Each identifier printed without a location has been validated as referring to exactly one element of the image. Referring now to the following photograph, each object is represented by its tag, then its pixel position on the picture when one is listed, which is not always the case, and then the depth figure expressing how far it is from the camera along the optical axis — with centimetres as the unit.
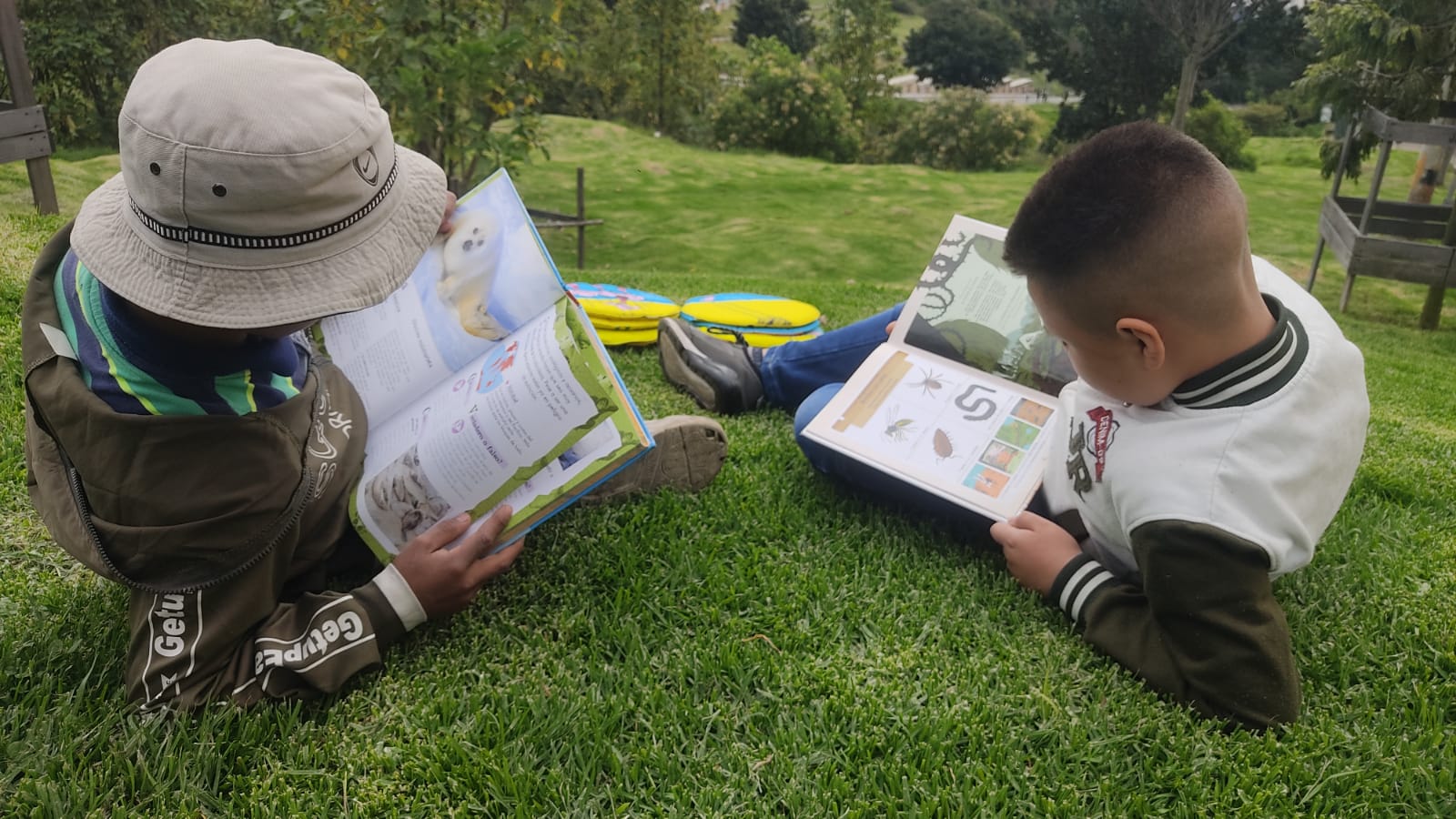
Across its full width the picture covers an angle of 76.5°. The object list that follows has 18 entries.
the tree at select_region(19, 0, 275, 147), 994
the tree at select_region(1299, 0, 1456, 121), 846
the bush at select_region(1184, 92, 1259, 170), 1752
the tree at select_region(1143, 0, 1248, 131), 1641
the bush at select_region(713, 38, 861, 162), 1772
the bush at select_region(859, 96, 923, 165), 1873
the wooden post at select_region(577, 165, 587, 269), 1002
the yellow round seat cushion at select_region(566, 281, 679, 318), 330
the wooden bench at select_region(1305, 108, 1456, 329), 761
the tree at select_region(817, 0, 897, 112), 1936
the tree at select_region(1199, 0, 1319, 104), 1656
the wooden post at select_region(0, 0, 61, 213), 475
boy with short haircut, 138
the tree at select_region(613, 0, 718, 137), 1634
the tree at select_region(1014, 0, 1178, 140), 1833
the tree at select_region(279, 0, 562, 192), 603
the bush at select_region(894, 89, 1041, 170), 1816
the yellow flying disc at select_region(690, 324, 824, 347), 316
